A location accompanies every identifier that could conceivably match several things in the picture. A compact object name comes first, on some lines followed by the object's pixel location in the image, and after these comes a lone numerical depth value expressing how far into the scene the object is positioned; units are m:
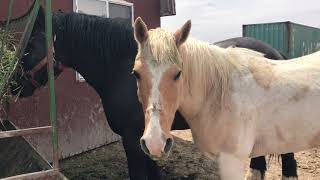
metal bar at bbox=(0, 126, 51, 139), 1.92
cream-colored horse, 2.16
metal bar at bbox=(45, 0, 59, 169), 2.08
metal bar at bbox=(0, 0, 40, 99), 2.19
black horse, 2.68
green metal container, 8.50
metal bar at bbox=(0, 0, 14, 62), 2.46
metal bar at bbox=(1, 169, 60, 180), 1.97
